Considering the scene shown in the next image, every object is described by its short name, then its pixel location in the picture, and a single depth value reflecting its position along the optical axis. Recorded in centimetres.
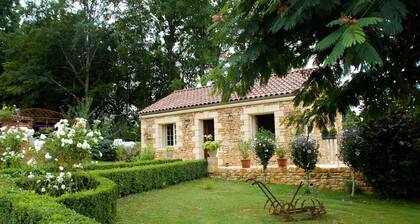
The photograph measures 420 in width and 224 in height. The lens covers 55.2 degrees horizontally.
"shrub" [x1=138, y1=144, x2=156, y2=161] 1642
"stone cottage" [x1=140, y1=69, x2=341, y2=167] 1509
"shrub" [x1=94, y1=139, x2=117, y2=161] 2032
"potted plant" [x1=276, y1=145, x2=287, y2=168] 1338
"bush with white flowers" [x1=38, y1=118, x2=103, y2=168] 750
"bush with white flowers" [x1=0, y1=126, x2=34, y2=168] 1111
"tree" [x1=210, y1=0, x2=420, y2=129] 223
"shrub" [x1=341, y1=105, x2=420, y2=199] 1030
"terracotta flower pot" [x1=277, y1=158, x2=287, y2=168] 1338
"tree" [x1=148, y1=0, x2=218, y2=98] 2925
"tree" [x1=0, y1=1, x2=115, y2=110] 2859
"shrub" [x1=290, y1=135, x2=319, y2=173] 1169
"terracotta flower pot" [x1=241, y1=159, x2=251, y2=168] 1432
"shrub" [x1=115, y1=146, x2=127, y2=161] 1842
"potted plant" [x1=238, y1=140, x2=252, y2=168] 1434
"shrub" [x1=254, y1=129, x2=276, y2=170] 1285
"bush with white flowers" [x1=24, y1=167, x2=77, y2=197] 709
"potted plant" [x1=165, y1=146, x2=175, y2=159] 1764
